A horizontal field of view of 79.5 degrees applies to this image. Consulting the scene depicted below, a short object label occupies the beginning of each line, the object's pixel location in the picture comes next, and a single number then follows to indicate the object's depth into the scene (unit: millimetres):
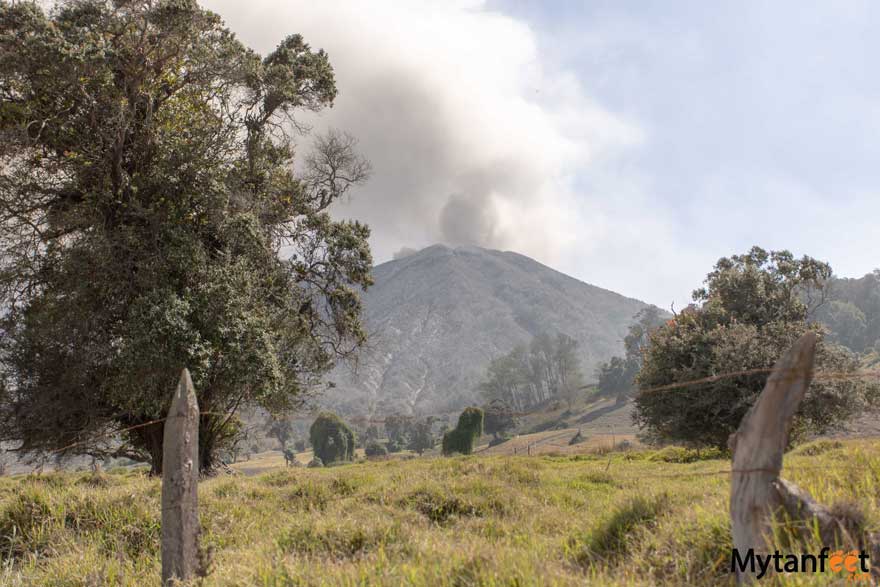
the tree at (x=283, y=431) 129000
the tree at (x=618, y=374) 161250
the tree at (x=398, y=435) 141000
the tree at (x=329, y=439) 116562
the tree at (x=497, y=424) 122875
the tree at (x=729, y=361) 27391
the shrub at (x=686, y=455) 27062
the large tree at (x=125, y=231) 17156
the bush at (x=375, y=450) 122562
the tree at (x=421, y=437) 128375
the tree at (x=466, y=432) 87500
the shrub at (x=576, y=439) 97050
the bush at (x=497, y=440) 119644
